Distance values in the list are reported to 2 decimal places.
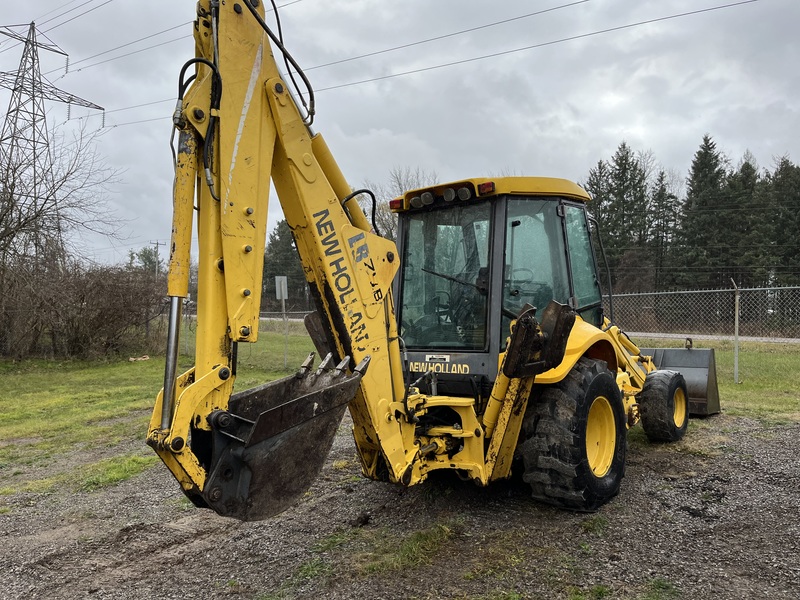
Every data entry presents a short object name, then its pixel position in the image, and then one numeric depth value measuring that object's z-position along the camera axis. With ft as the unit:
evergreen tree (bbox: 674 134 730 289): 100.63
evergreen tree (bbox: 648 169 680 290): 107.04
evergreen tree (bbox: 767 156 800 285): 94.17
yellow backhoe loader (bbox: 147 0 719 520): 9.23
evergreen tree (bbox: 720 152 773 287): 96.32
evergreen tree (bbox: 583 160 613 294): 112.86
